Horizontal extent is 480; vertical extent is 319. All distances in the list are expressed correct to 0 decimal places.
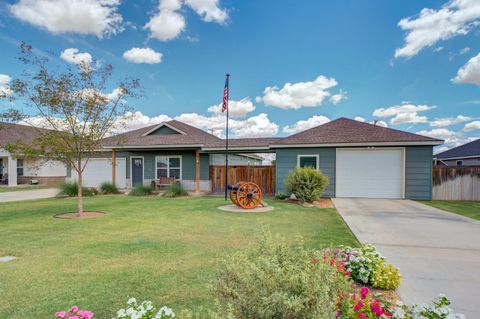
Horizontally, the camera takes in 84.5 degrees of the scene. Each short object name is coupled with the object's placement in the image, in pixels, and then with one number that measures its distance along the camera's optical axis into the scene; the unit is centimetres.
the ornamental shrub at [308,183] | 1090
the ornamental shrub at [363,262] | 333
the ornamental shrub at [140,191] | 1453
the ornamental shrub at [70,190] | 1427
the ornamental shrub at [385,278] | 324
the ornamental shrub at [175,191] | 1395
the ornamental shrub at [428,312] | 188
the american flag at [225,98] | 1191
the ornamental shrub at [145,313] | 185
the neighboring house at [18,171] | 2084
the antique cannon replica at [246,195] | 973
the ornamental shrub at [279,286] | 158
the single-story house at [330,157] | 1241
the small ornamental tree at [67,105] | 793
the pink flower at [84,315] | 196
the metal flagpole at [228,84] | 1183
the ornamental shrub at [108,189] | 1566
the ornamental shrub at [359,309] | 202
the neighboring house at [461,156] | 2099
